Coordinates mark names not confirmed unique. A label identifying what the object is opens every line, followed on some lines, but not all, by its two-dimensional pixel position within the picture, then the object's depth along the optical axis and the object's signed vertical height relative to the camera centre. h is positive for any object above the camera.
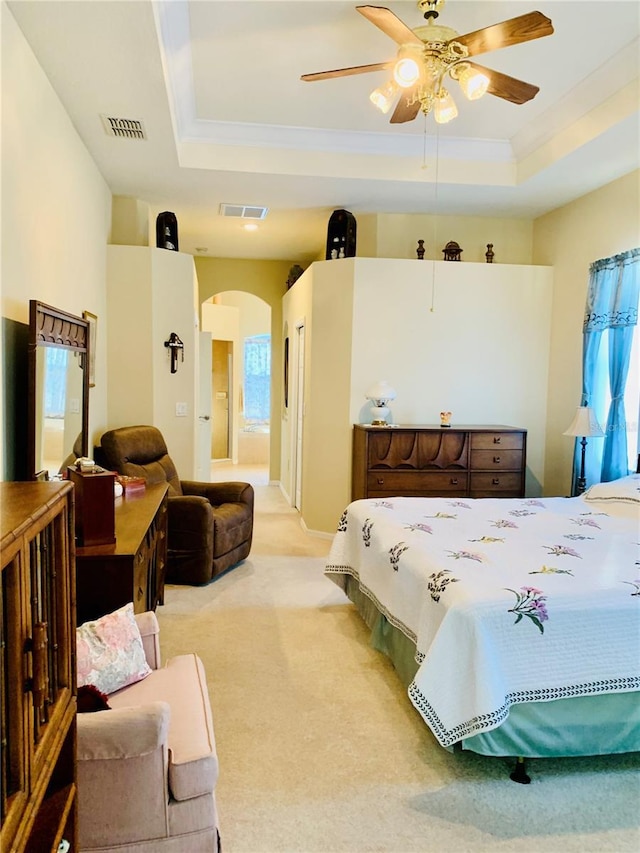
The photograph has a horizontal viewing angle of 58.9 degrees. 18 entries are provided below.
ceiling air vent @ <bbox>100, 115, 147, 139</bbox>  3.33 +1.60
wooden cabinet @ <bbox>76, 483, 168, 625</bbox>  2.19 -0.71
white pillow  3.37 -0.55
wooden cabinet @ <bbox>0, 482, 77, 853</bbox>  0.85 -0.47
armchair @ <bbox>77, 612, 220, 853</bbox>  1.43 -1.02
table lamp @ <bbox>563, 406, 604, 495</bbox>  4.08 -0.17
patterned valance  4.01 +0.80
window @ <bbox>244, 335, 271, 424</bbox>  11.47 +0.23
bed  1.95 -0.89
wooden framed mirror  2.41 +0.01
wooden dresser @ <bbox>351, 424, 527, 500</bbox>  4.61 -0.51
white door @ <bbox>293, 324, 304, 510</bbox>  5.91 -0.17
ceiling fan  2.32 +1.52
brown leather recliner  3.86 -0.88
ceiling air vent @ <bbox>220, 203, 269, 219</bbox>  5.12 +1.70
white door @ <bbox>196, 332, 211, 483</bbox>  6.66 -0.17
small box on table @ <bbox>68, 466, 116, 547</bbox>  2.31 -0.48
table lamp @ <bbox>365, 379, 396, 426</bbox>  4.78 +0.00
